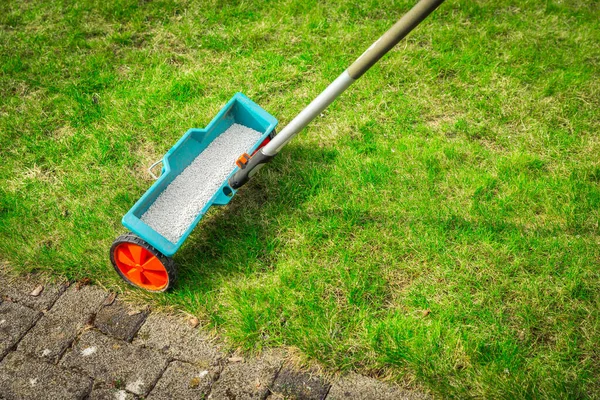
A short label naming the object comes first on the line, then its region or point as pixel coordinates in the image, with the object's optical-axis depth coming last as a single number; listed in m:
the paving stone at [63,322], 2.83
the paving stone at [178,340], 2.73
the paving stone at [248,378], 2.56
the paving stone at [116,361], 2.65
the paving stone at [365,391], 2.50
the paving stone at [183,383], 2.58
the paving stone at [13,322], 2.87
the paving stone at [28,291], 3.06
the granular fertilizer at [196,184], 2.97
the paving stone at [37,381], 2.63
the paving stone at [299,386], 2.53
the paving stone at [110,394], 2.59
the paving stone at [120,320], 2.87
